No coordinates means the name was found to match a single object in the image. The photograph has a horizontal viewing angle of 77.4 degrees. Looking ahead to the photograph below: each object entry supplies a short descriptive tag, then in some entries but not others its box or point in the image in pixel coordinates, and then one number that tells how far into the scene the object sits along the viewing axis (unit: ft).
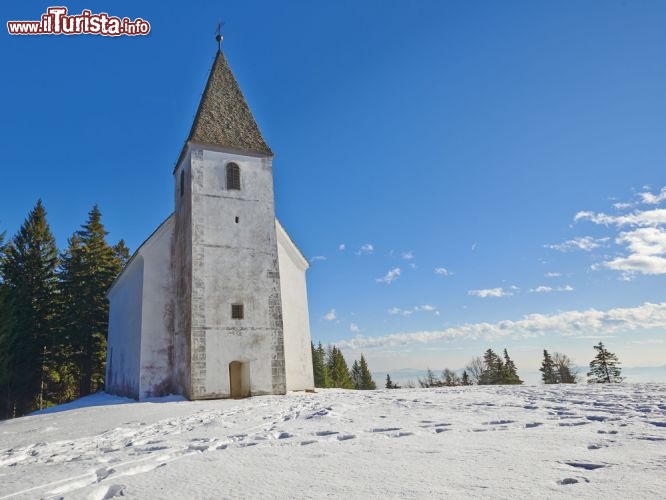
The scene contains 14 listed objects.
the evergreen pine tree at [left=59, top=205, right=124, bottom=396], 97.96
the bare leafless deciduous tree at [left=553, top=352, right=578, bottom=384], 172.73
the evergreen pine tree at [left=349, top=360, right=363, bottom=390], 248.93
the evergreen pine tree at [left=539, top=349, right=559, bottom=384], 166.66
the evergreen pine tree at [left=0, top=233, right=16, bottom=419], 73.15
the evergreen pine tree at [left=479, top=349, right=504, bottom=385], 163.00
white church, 53.26
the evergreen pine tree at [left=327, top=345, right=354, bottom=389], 212.45
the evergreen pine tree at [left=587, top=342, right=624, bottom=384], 145.38
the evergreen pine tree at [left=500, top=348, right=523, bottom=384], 145.54
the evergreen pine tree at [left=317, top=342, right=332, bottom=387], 178.22
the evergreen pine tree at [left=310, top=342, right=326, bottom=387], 177.47
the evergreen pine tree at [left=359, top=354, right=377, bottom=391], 239.71
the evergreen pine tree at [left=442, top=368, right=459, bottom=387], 214.40
